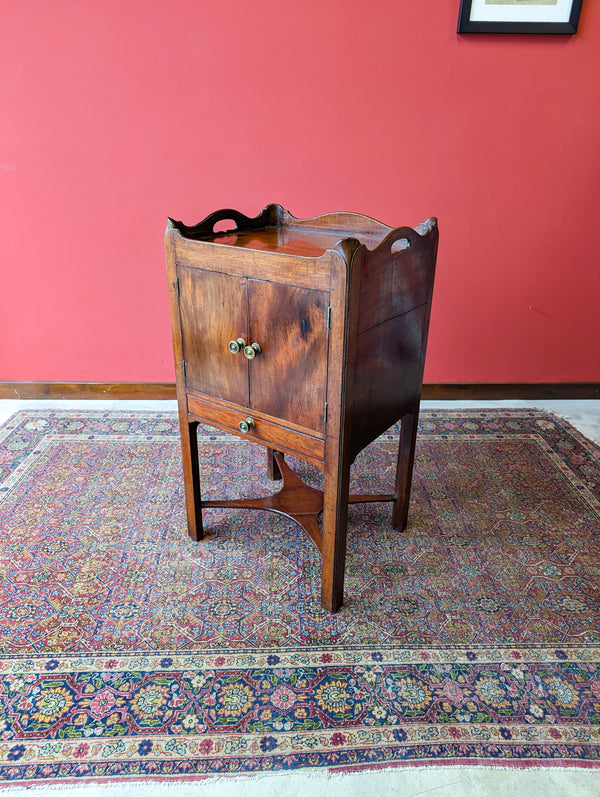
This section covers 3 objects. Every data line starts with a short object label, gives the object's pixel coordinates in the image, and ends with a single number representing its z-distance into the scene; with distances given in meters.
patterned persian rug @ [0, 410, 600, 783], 1.27
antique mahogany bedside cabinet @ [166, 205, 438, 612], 1.34
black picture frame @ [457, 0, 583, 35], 2.36
